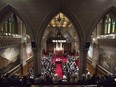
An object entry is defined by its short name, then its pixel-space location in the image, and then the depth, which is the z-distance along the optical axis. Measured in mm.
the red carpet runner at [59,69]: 12408
